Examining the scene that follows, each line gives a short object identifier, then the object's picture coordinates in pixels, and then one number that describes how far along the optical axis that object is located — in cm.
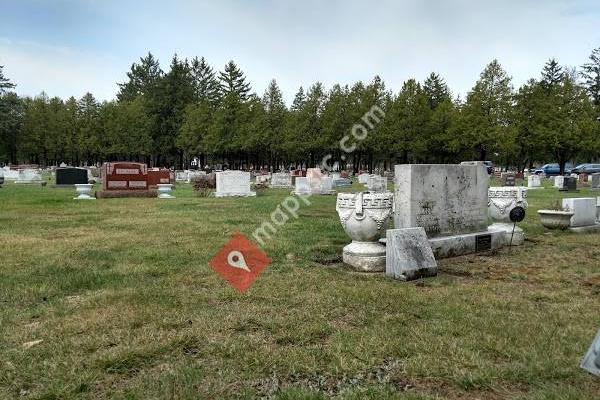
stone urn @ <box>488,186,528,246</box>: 927
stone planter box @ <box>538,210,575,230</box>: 1117
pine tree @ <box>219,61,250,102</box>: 6681
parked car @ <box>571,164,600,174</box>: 5362
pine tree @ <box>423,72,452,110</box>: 6625
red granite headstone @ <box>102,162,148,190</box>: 2170
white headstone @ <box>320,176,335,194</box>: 2418
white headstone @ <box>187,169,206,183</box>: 4259
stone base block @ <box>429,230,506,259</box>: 777
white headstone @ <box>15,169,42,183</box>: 3522
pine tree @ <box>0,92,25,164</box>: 6856
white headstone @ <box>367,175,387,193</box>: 2498
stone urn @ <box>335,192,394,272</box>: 697
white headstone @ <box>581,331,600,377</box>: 321
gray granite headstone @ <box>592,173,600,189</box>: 2835
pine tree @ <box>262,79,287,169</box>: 5994
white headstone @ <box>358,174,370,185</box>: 3385
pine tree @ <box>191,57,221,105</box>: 7775
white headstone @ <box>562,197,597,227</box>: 1128
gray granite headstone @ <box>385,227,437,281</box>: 642
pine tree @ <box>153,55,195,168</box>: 7044
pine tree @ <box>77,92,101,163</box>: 7325
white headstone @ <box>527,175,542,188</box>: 3300
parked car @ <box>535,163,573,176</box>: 5948
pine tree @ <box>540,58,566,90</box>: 6488
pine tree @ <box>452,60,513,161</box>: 4950
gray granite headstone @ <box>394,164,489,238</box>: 762
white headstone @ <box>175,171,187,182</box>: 4300
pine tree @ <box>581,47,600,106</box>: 6250
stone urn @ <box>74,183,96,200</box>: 2021
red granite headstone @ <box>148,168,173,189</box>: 2558
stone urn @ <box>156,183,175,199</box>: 2164
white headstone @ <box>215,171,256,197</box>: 2220
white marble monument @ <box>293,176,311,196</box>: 2347
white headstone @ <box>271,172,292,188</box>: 3192
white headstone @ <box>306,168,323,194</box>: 2406
